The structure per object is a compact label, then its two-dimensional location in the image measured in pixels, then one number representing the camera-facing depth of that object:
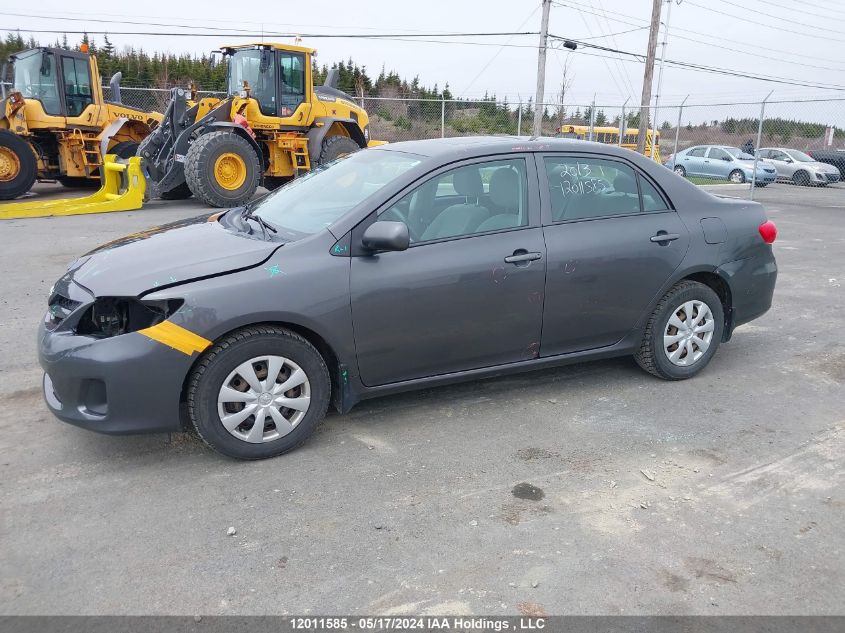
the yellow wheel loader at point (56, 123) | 13.87
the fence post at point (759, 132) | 16.08
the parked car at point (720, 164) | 23.12
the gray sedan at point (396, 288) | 3.44
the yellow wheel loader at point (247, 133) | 13.18
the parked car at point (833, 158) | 25.95
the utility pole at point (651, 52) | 22.91
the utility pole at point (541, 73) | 22.86
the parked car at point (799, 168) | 24.06
